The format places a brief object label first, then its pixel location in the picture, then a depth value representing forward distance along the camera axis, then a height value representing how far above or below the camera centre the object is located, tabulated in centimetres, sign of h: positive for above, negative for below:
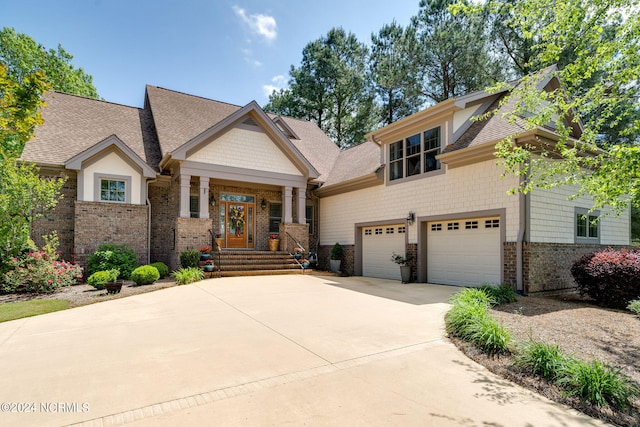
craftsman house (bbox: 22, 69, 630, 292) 987 +112
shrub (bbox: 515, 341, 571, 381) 387 -160
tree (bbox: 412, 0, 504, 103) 2259 +1171
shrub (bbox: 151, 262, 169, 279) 1231 -171
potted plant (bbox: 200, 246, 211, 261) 1278 -118
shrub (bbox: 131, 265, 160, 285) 1043 -167
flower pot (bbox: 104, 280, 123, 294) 909 -176
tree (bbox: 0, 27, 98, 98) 2352 +1172
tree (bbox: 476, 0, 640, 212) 461 +259
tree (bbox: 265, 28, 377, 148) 2978 +1195
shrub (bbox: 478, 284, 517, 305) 764 -161
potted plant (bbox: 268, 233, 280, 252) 1559 -95
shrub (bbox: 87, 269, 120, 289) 960 -164
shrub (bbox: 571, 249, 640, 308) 773 -122
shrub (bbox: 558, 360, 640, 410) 339 -166
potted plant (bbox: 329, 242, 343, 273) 1536 -160
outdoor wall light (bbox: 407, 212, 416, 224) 1226 +24
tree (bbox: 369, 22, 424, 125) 2478 +1159
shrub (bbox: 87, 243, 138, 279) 1156 -137
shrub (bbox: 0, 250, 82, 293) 966 -157
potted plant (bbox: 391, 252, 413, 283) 1187 -149
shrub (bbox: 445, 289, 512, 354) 467 -156
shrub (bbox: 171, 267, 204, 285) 1109 -180
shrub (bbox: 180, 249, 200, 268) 1250 -137
